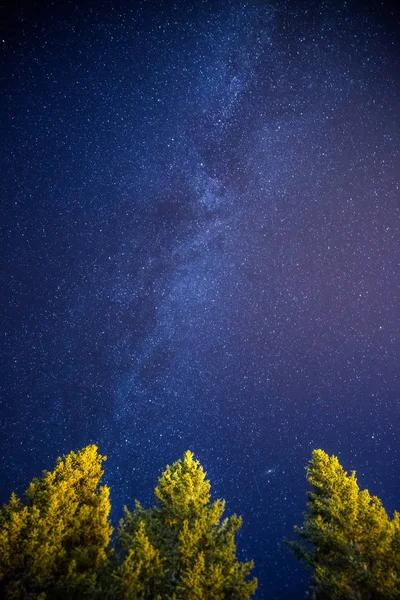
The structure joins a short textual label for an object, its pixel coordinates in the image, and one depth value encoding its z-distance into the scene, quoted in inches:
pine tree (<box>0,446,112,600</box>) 358.6
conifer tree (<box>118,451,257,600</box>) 339.3
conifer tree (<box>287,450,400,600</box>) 354.9
